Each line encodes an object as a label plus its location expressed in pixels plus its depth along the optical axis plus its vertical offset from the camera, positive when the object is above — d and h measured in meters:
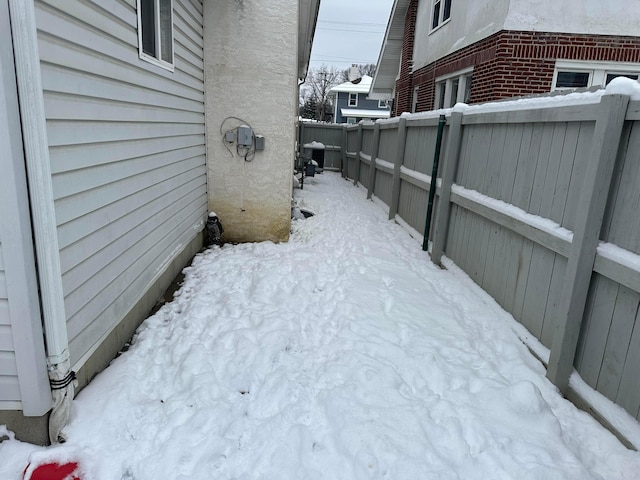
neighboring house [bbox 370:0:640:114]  7.23 +1.66
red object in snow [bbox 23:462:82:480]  2.02 -1.63
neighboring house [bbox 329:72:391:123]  36.47 +2.39
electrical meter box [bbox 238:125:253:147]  5.82 -0.12
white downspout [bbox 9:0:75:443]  1.94 -0.45
